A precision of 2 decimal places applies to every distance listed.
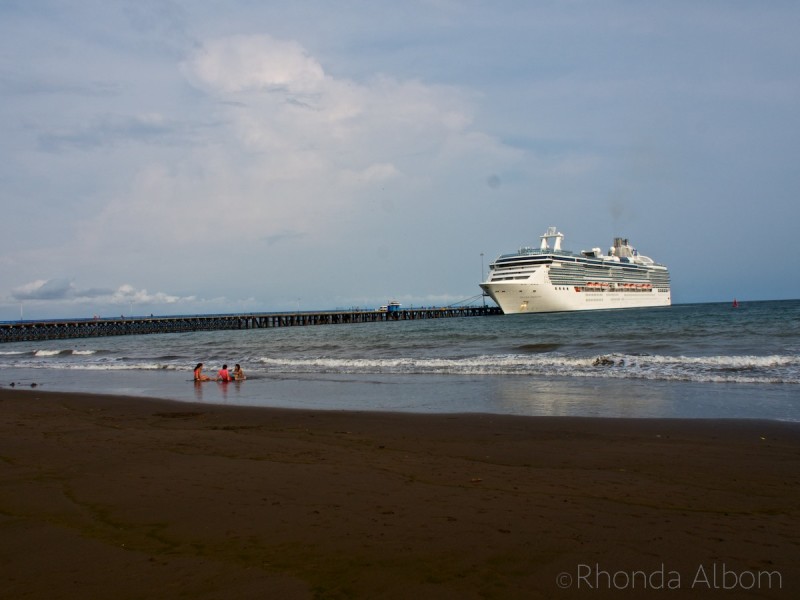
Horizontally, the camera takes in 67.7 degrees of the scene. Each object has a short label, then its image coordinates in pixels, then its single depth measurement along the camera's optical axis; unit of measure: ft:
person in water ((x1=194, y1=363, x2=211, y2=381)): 59.67
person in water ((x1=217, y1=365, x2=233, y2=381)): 58.75
